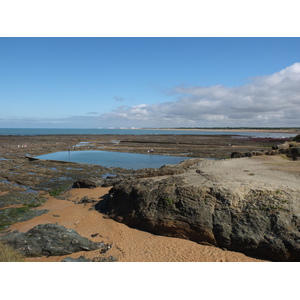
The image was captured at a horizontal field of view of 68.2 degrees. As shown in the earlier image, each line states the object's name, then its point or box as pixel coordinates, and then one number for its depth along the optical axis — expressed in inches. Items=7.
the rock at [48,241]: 392.8
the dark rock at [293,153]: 889.3
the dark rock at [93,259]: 382.3
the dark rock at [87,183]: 882.8
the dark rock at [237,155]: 1109.0
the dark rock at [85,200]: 708.8
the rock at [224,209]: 381.2
